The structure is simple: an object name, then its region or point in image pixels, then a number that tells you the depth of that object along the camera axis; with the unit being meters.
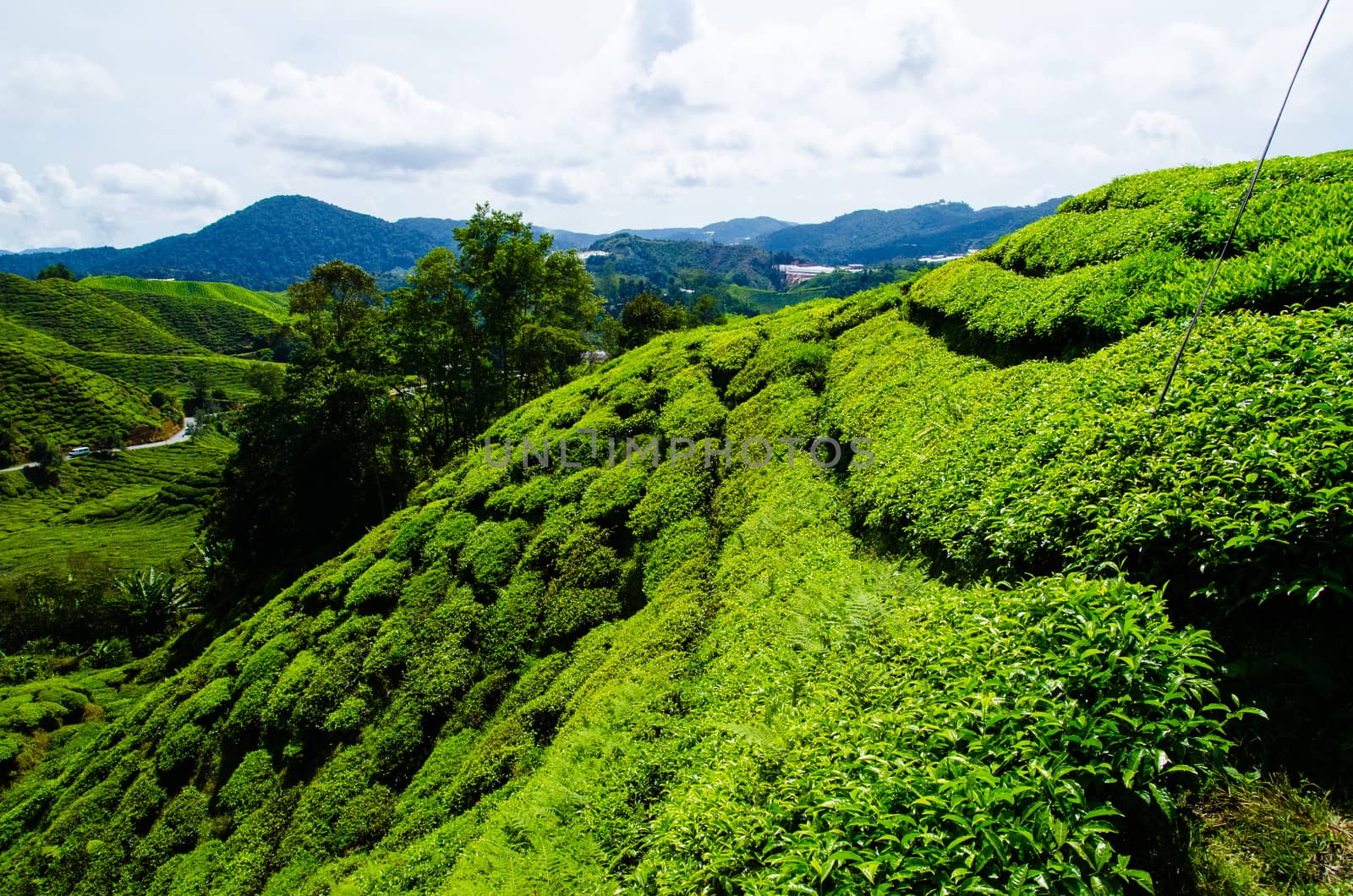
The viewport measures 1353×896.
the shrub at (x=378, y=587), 14.07
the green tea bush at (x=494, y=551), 12.84
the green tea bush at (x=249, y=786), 11.12
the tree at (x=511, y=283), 26.91
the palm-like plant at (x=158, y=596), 37.69
